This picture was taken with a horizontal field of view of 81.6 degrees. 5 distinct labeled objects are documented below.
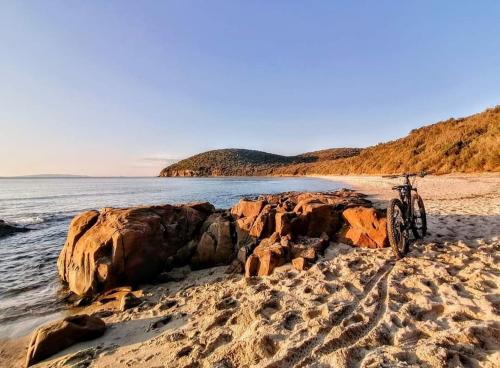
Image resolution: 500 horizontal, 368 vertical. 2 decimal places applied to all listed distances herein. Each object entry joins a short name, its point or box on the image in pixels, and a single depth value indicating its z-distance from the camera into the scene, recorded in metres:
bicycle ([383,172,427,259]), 5.87
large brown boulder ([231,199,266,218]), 9.18
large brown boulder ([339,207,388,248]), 6.76
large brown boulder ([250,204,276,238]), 7.94
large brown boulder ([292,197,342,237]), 7.58
